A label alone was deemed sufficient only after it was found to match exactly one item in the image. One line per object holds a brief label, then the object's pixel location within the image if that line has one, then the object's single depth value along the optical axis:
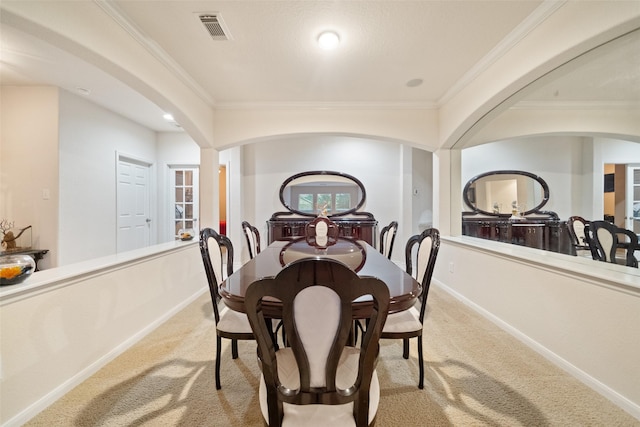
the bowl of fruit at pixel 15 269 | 1.40
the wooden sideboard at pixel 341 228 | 4.82
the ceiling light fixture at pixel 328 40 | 2.12
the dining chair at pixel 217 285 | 1.54
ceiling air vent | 1.96
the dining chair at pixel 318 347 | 0.81
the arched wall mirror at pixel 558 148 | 2.12
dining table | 1.21
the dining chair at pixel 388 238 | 3.16
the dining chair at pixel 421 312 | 1.55
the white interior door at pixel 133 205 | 4.23
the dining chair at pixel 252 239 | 3.11
